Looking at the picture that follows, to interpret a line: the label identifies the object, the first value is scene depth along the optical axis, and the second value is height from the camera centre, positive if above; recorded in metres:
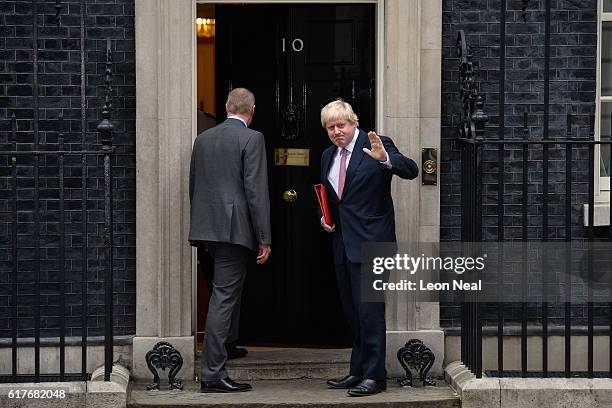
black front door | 9.40 +0.40
